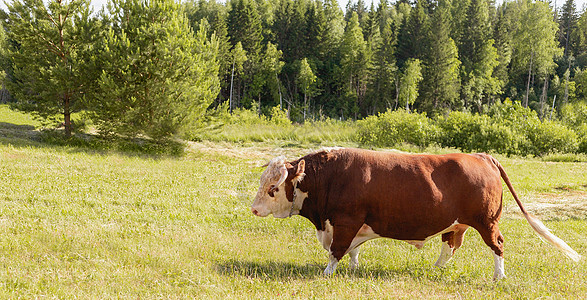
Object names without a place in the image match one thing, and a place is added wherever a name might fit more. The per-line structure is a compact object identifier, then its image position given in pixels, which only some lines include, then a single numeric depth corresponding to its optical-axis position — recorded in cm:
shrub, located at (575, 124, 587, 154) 3195
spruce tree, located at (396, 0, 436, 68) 6650
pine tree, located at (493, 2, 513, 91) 7400
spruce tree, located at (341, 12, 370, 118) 6888
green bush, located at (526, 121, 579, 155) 3086
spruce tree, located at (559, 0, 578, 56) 9419
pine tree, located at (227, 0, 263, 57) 7025
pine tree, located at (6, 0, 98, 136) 2036
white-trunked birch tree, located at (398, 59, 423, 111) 5956
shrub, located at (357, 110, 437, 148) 3103
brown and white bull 600
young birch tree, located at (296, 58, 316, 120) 6631
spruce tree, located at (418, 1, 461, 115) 6103
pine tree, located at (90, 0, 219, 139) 2061
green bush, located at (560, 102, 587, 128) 3671
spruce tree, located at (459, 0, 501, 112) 6831
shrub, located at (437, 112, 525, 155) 2994
